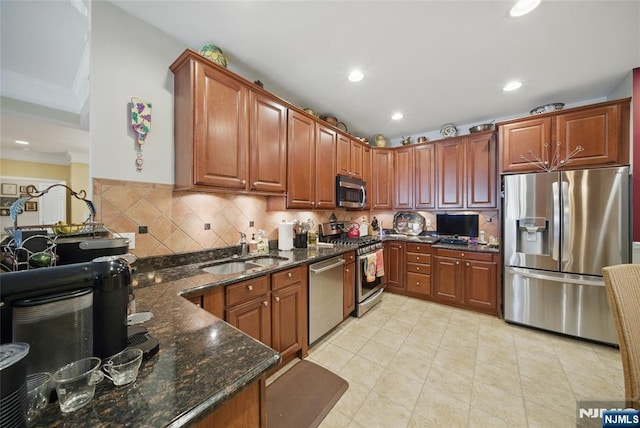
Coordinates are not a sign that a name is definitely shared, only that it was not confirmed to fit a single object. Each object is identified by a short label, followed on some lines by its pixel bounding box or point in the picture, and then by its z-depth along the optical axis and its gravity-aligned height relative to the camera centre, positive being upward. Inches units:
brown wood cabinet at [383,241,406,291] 141.2 -31.8
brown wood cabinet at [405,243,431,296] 133.2 -31.8
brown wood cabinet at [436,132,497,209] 125.0 +24.4
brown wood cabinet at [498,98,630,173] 91.4 +33.7
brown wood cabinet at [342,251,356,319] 104.4 -33.2
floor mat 59.1 -52.3
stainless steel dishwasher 86.5 -32.8
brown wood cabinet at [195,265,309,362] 60.2 -27.7
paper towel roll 100.1 -9.3
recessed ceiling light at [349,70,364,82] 90.0 +55.8
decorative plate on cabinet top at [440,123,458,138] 140.3 +51.8
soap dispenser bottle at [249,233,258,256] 92.6 -12.8
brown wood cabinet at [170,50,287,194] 67.0 +27.7
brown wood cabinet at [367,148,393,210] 157.0 +24.3
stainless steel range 113.0 -25.5
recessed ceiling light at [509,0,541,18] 59.1 +54.9
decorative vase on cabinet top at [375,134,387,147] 160.6 +51.5
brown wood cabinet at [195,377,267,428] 25.0 -22.9
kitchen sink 83.2 -19.1
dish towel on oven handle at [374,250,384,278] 124.3 -27.4
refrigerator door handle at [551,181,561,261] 96.7 -3.0
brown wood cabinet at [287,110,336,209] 97.5 +23.9
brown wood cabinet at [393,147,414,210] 151.3 +24.6
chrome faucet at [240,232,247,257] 88.6 -12.0
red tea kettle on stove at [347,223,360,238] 140.3 -10.7
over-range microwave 121.7 +13.0
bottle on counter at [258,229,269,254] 94.0 -11.6
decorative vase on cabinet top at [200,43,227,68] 71.9 +51.2
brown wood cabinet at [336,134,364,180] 125.2 +33.3
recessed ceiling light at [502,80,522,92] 97.0 +55.5
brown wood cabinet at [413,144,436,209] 143.2 +24.1
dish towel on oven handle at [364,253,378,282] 114.9 -26.7
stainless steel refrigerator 88.7 -13.1
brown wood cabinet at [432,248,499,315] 114.8 -34.3
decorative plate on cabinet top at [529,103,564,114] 105.6 +49.6
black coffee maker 21.5 -9.9
